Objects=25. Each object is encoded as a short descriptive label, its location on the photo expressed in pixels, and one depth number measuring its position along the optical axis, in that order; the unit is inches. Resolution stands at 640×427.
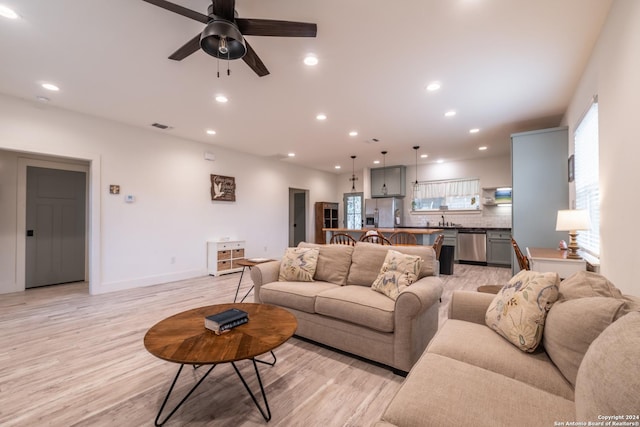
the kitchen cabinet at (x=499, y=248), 248.5
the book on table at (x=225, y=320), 67.8
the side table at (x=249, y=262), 135.3
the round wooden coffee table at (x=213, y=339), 56.4
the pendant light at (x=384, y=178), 311.1
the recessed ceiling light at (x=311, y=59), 103.9
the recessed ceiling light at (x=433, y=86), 124.6
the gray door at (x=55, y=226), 185.3
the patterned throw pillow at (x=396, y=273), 92.0
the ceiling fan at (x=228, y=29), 70.3
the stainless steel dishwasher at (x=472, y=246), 259.4
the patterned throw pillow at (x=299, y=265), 116.4
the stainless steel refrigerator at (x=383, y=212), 309.6
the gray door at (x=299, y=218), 351.3
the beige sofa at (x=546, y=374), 29.1
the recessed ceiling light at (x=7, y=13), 80.7
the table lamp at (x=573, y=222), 103.2
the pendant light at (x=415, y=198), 306.2
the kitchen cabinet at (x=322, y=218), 334.6
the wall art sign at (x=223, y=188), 227.6
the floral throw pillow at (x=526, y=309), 55.4
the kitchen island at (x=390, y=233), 203.6
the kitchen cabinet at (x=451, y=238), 270.3
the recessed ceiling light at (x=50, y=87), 127.6
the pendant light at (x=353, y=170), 289.9
